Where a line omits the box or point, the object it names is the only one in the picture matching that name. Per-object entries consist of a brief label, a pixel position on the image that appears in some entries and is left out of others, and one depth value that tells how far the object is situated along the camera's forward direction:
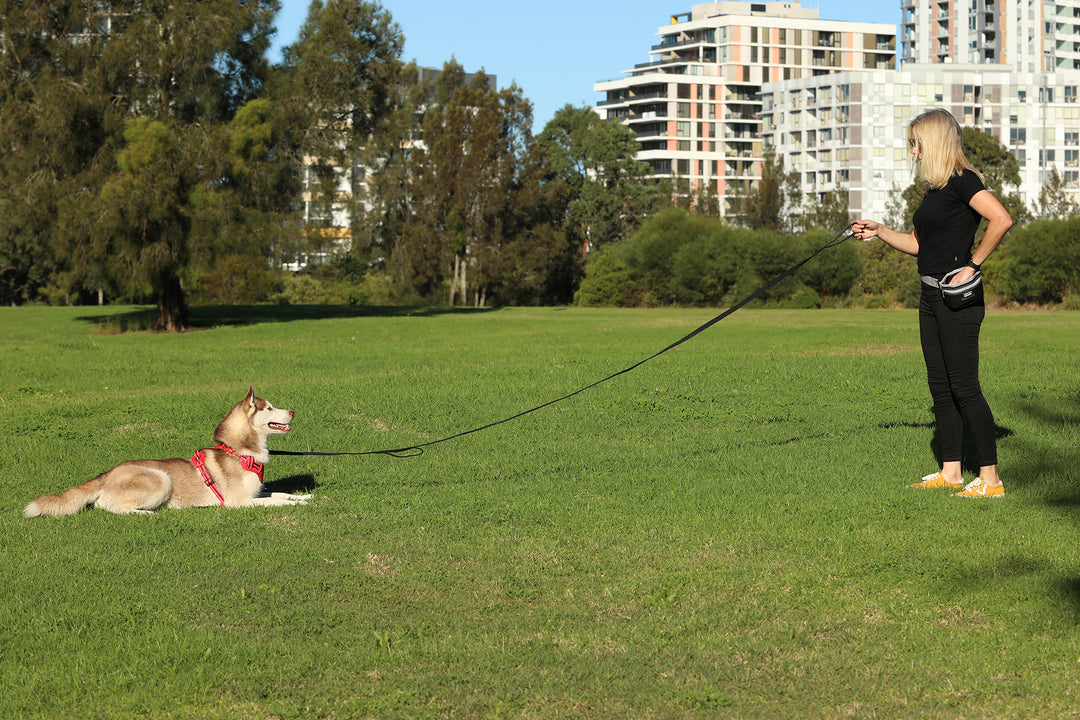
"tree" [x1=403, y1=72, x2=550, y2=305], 67.06
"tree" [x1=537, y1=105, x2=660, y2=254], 79.56
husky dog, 8.18
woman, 7.91
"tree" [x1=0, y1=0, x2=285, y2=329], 32.00
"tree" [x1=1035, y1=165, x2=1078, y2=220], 89.62
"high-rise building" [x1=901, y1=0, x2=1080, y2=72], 154.12
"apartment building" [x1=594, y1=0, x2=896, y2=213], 154.00
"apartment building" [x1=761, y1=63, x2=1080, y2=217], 131.25
